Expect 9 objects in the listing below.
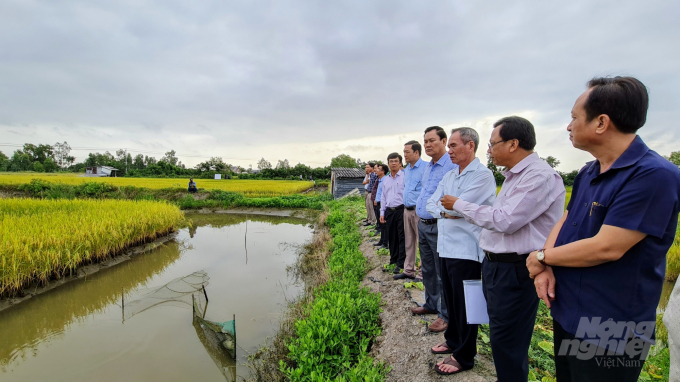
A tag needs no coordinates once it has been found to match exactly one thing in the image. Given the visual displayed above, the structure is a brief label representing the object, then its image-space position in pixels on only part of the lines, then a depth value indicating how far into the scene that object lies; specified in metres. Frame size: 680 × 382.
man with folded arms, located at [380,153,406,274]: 4.47
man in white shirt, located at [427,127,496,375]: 2.16
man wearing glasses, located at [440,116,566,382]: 1.60
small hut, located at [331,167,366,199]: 16.84
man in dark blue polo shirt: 1.03
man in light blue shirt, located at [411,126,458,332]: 2.97
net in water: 4.84
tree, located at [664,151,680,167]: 23.45
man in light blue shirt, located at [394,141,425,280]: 3.95
